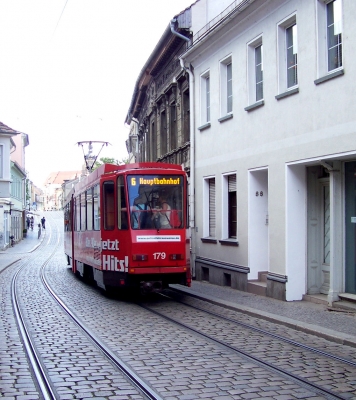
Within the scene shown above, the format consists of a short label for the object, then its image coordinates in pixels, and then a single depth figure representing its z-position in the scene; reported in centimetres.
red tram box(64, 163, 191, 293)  1350
